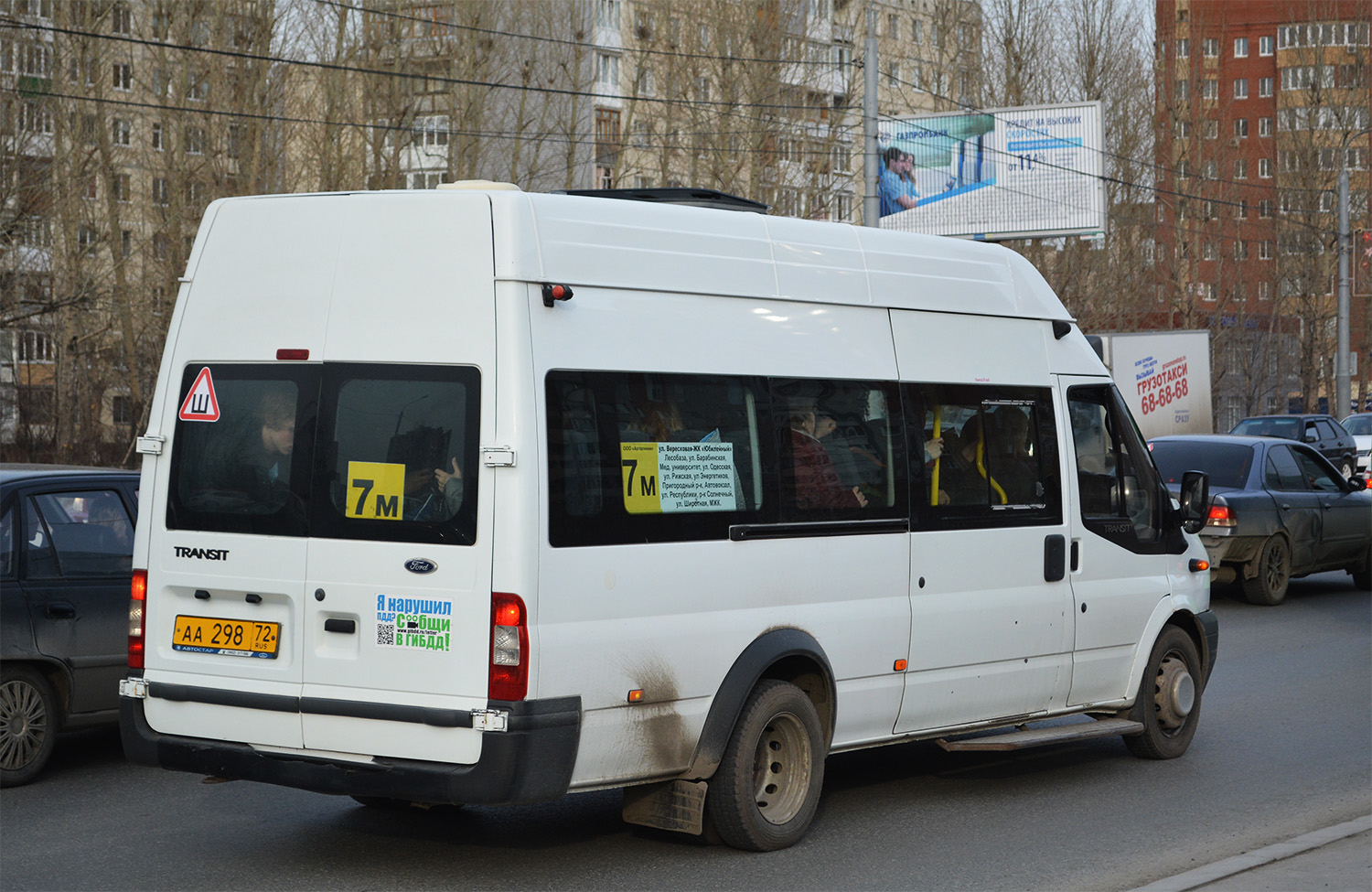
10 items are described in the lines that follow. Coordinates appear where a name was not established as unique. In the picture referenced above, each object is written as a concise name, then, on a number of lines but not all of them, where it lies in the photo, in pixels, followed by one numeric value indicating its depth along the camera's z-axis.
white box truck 33.84
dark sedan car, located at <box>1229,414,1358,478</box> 33.69
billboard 38.84
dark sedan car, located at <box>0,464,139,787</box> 7.64
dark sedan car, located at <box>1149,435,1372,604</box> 15.36
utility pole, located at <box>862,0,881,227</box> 24.73
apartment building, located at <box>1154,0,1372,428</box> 56.75
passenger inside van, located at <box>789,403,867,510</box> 6.70
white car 39.09
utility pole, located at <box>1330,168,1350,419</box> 44.75
